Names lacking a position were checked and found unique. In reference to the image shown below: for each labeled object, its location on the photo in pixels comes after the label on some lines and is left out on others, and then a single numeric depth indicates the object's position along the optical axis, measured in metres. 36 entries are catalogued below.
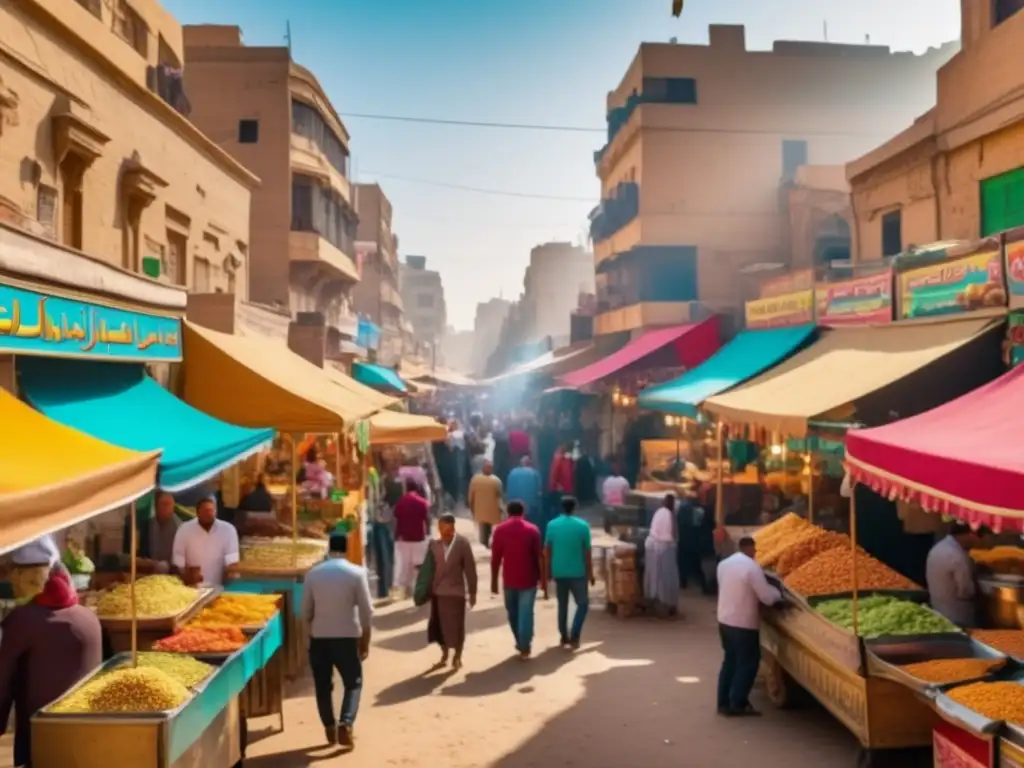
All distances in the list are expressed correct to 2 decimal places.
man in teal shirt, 10.57
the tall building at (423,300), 120.12
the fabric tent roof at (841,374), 10.34
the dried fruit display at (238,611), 7.61
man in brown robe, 9.80
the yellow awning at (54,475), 4.22
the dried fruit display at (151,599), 7.13
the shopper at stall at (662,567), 12.16
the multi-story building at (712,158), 28.67
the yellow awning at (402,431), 14.93
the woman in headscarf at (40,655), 5.75
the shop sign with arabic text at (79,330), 7.07
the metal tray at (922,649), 6.89
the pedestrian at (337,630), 7.58
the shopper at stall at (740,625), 8.29
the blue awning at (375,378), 27.69
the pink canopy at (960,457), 4.97
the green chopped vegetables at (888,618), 7.18
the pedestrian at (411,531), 12.72
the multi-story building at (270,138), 27.12
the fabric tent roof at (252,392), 10.22
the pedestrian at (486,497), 15.59
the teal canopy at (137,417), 7.62
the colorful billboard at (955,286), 10.30
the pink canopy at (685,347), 23.05
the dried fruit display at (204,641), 6.75
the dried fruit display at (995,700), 5.40
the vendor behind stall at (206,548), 9.11
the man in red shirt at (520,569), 10.29
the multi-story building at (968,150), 13.18
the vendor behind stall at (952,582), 8.38
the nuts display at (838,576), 8.38
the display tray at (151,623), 6.93
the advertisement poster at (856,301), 12.88
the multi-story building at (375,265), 52.41
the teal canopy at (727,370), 15.30
